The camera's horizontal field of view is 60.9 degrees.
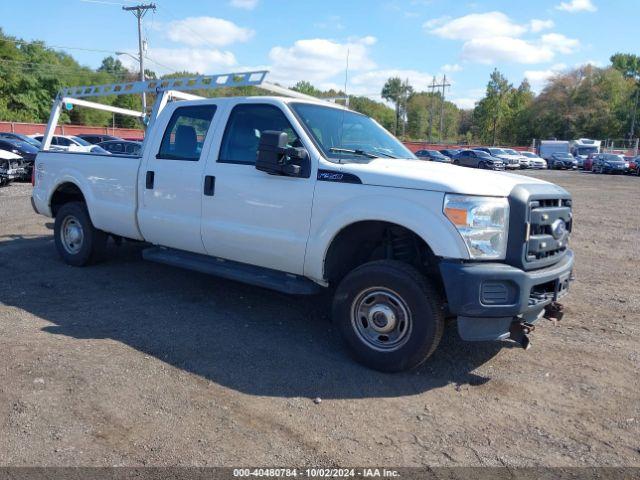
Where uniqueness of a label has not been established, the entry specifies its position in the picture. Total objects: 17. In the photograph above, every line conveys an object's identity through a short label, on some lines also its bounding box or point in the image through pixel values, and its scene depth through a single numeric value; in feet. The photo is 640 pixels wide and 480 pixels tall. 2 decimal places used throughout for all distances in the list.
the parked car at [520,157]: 148.56
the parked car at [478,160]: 130.52
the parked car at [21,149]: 63.40
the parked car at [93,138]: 95.33
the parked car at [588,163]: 145.20
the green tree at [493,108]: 281.13
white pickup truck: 12.53
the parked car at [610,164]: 131.23
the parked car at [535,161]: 155.33
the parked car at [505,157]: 141.63
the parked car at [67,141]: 70.48
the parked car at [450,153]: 150.92
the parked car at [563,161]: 162.30
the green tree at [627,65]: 313.53
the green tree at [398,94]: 370.94
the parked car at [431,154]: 121.74
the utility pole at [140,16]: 135.26
